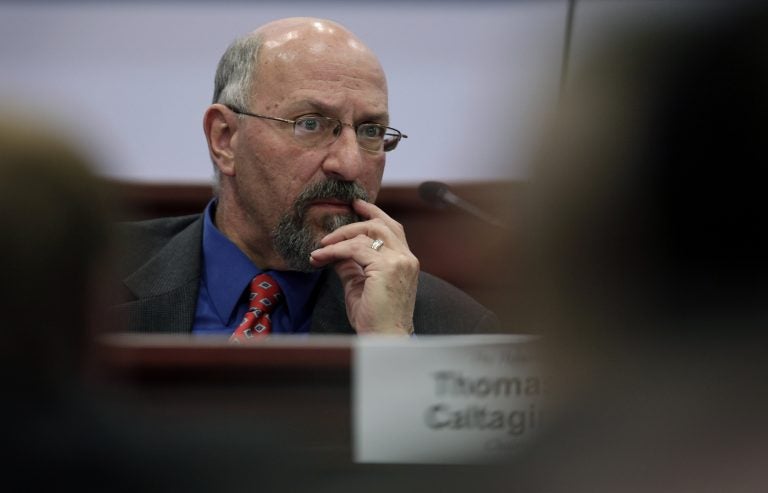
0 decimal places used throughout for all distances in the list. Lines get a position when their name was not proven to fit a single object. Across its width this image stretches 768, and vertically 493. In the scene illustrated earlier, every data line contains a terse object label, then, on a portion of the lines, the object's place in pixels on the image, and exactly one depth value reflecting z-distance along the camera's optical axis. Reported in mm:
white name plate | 2436
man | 3635
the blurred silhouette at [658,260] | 1926
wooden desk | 2358
